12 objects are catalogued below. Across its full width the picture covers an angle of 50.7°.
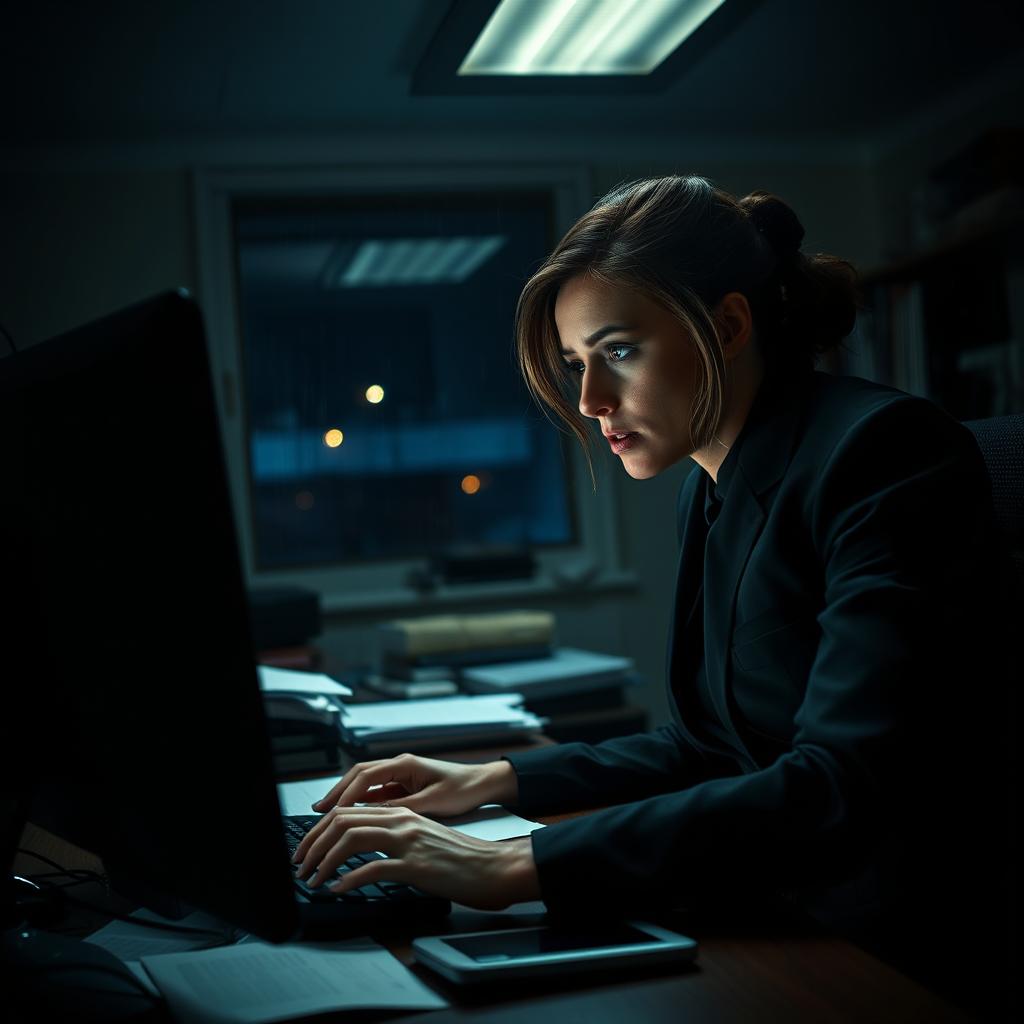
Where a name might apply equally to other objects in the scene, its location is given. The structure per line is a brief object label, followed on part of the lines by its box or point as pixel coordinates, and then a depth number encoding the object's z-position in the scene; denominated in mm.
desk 616
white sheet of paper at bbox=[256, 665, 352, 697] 1383
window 3420
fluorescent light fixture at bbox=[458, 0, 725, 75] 2236
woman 763
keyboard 770
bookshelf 3176
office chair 935
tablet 661
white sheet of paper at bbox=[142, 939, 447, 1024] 642
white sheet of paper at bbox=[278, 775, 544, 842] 979
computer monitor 552
